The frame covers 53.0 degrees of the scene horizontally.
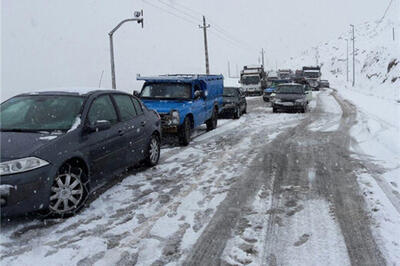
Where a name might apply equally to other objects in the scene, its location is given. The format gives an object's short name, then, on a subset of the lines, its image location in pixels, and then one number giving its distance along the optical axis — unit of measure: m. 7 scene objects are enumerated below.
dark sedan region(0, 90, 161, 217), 4.69
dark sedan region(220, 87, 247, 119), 17.75
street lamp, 19.55
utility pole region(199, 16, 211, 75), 41.10
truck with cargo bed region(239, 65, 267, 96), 38.22
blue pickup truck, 10.71
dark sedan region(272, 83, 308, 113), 20.27
